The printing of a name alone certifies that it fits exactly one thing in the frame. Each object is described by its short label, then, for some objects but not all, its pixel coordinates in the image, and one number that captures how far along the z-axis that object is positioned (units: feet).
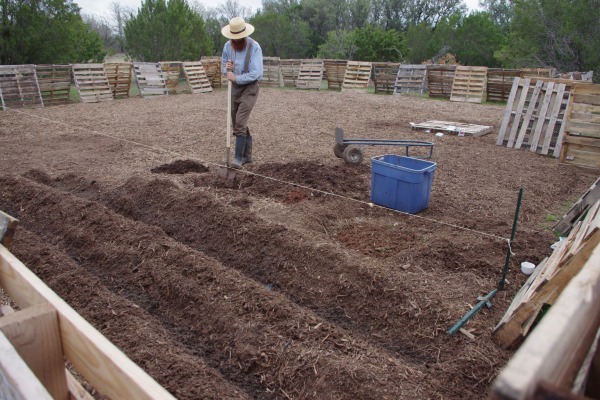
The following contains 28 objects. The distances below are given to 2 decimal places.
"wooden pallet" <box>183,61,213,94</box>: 63.44
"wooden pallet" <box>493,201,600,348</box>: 9.87
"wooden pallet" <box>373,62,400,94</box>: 64.95
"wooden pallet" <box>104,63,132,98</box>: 56.24
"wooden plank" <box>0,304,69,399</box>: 4.95
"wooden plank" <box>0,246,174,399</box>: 4.34
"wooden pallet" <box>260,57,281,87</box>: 71.31
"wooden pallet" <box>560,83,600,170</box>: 26.14
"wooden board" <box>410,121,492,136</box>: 35.58
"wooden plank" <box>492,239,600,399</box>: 2.10
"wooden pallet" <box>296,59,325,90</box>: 69.06
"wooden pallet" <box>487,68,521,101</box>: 56.29
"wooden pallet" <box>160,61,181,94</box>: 62.03
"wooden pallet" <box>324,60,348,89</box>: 69.00
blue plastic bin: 18.03
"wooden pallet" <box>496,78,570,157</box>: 29.25
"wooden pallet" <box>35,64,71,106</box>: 49.75
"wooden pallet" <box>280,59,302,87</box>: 71.46
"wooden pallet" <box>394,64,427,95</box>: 62.08
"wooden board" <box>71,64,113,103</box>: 52.54
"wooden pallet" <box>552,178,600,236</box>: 16.58
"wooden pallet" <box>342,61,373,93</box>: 65.98
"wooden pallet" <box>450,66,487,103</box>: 56.65
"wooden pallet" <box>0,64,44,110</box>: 46.16
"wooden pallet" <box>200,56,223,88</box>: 66.51
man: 22.89
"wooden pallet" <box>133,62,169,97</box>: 58.75
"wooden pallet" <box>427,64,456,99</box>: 59.62
